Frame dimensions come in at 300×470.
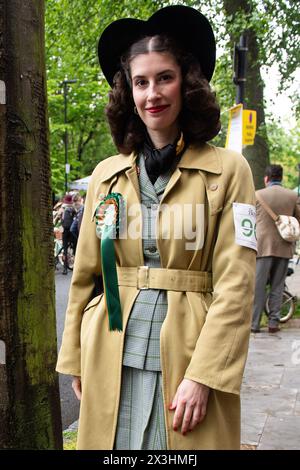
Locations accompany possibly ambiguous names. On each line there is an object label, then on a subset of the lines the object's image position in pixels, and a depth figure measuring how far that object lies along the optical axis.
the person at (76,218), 16.03
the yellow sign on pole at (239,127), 6.53
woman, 1.88
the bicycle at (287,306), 9.00
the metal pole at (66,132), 28.77
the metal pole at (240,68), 7.56
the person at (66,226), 15.70
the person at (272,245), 7.96
